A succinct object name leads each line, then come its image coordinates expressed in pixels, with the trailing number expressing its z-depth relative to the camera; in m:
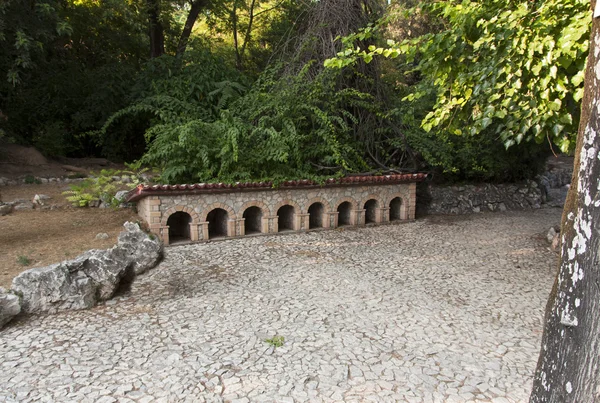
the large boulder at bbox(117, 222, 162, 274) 7.83
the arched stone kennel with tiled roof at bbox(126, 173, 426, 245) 9.46
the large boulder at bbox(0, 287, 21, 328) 5.69
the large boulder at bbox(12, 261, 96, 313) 6.14
